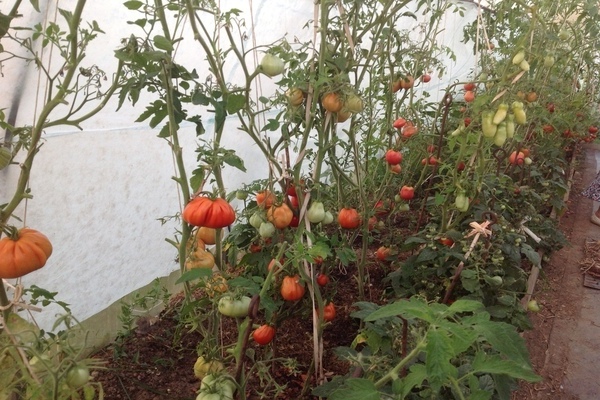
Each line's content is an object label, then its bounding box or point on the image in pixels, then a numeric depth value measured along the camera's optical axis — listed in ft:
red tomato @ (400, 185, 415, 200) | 7.07
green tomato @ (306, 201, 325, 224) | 4.47
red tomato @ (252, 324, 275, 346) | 4.37
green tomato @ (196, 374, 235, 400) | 3.47
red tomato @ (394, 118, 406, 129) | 7.78
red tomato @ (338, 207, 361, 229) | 5.46
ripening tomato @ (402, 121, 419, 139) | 7.64
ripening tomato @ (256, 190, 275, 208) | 4.31
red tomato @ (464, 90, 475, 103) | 8.71
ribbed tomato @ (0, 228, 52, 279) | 3.10
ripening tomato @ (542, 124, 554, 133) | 11.06
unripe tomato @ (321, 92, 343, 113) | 4.32
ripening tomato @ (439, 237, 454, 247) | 6.42
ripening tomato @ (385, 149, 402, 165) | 7.04
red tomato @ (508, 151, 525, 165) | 8.83
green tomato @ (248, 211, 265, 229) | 4.27
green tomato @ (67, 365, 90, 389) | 2.78
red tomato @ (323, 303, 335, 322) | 5.29
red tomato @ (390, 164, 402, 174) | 7.52
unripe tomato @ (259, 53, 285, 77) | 3.80
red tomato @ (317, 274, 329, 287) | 5.31
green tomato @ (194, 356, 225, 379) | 4.17
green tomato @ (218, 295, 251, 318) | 3.70
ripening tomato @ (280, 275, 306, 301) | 4.33
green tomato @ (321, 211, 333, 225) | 4.68
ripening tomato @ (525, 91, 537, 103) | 8.45
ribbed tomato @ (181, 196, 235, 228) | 3.50
